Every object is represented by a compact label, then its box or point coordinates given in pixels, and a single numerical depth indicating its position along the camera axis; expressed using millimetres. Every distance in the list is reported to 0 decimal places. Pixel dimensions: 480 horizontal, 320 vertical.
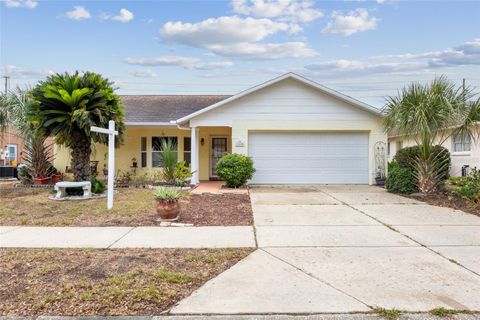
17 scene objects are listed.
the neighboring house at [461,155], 16406
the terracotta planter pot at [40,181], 14846
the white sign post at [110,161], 9098
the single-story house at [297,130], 14891
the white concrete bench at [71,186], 10945
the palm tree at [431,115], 10742
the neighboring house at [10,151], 27062
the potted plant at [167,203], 7613
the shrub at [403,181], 12141
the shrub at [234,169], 13734
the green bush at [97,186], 11992
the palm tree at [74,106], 10719
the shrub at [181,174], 13879
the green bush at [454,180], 14746
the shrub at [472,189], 9680
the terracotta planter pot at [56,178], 15648
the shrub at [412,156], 11836
